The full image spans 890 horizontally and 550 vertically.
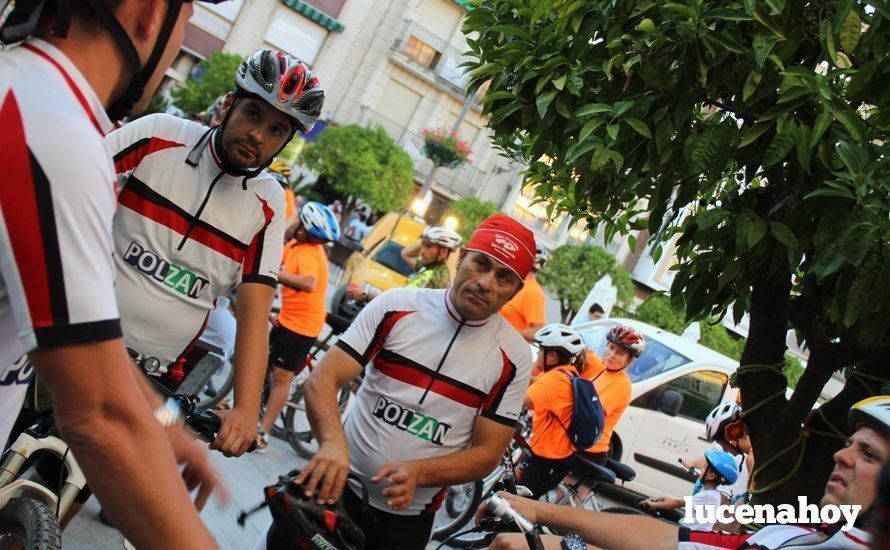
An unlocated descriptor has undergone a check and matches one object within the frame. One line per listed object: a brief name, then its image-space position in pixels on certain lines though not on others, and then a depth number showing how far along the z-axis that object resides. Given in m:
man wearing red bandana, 3.26
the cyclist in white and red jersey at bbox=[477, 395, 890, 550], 2.64
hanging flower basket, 34.75
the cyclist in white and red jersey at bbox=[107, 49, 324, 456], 3.30
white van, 11.27
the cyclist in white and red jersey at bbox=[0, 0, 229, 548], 1.22
